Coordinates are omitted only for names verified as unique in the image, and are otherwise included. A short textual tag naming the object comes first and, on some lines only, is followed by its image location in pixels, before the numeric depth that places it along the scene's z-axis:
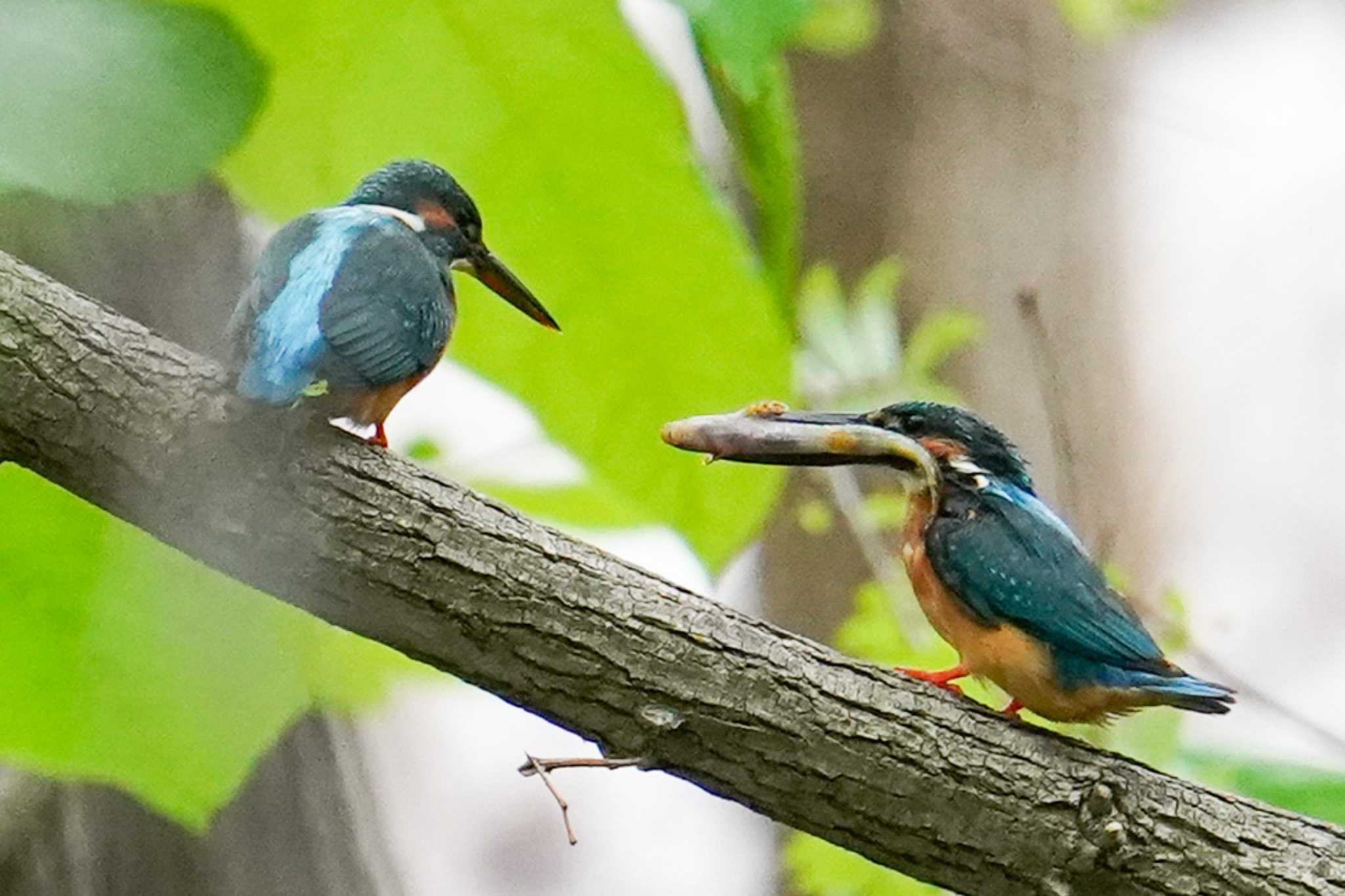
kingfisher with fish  6.65
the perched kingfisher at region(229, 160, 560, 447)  6.61
